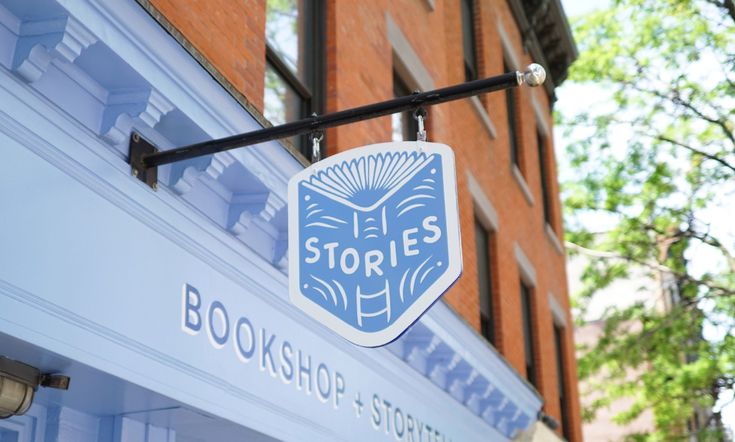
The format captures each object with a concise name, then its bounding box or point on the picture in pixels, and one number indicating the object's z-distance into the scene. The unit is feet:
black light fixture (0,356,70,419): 16.37
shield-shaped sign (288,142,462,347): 16.26
